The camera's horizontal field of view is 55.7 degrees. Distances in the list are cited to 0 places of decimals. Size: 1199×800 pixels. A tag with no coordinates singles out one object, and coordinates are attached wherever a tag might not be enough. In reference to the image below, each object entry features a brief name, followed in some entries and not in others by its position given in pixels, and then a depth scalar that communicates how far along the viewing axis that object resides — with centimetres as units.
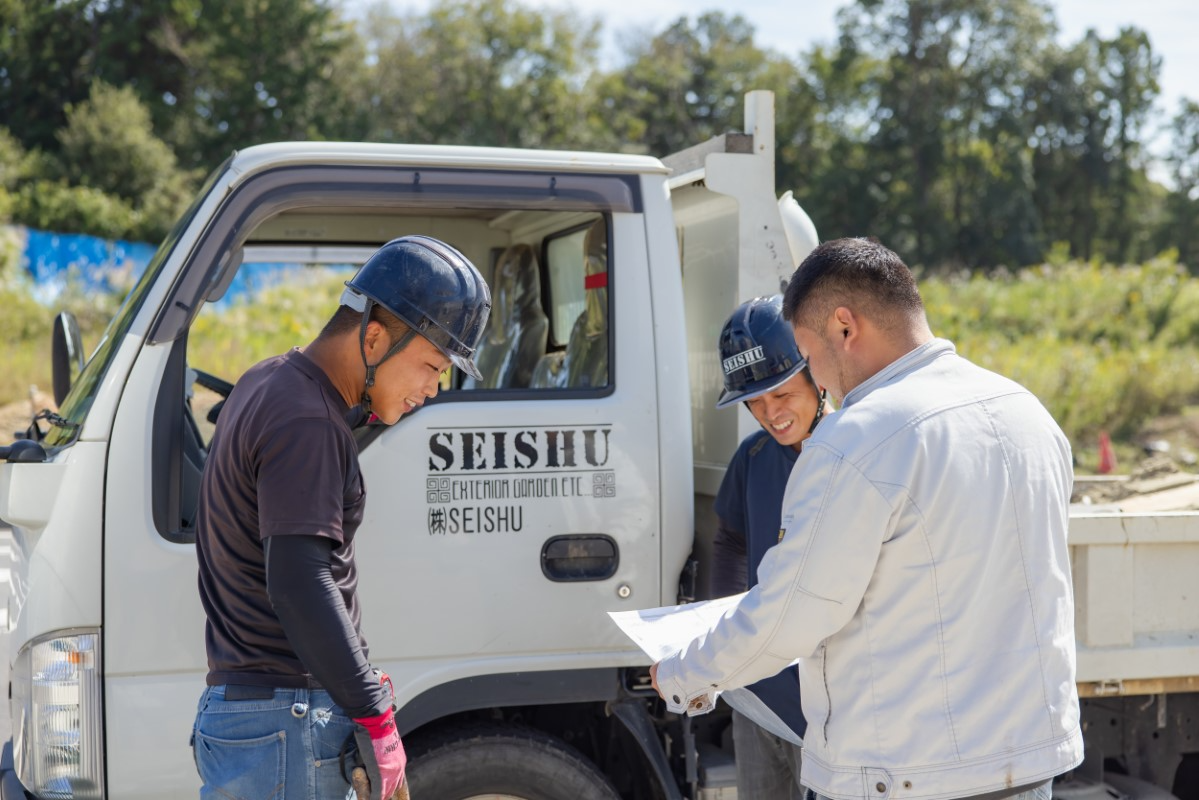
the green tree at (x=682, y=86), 3906
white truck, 279
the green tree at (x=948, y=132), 3884
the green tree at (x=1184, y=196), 4203
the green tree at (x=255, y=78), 3048
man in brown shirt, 199
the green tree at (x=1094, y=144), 4109
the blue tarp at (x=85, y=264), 1980
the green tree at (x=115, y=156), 2647
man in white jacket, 196
